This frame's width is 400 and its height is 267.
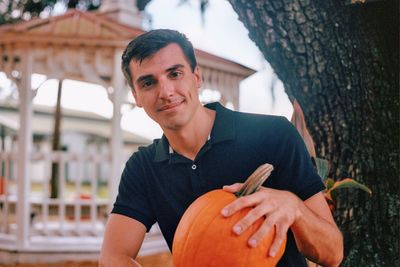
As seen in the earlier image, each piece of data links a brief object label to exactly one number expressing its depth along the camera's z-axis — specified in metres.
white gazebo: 3.21
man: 0.72
